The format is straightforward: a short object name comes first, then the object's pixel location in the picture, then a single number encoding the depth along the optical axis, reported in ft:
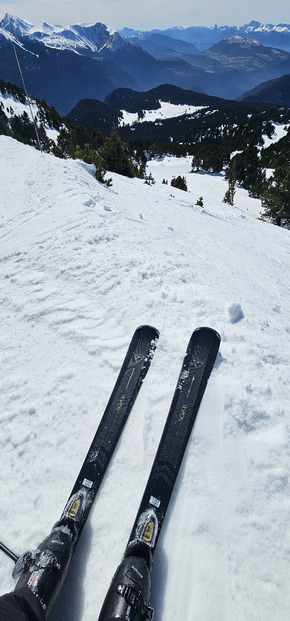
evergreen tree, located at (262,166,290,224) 79.87
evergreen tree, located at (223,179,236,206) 97.71
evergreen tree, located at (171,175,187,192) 92.27
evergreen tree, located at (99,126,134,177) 71.41
